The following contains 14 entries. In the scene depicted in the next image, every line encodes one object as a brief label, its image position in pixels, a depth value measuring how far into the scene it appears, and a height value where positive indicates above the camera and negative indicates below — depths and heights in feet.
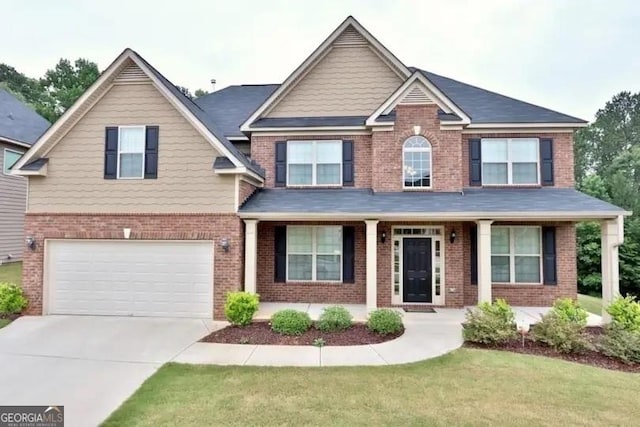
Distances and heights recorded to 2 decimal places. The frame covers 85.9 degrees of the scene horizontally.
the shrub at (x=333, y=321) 27.02 -7.29
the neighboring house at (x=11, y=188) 51.80 +6.16
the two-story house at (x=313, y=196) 31.65 +3.18
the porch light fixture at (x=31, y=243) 32.12 -1.43
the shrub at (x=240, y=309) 28.22 -6.63
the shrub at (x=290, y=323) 26.32 -7.32
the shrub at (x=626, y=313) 25.11 -6.39
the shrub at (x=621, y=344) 21.99 -7.57
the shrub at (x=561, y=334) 23.06 -7.25
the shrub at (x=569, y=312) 25.77 -6.36
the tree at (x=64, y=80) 117.14 +53.25
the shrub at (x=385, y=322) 26.17 -7.20
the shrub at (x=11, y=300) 30.73 -6.48
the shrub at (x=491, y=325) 24.06 -6.91
